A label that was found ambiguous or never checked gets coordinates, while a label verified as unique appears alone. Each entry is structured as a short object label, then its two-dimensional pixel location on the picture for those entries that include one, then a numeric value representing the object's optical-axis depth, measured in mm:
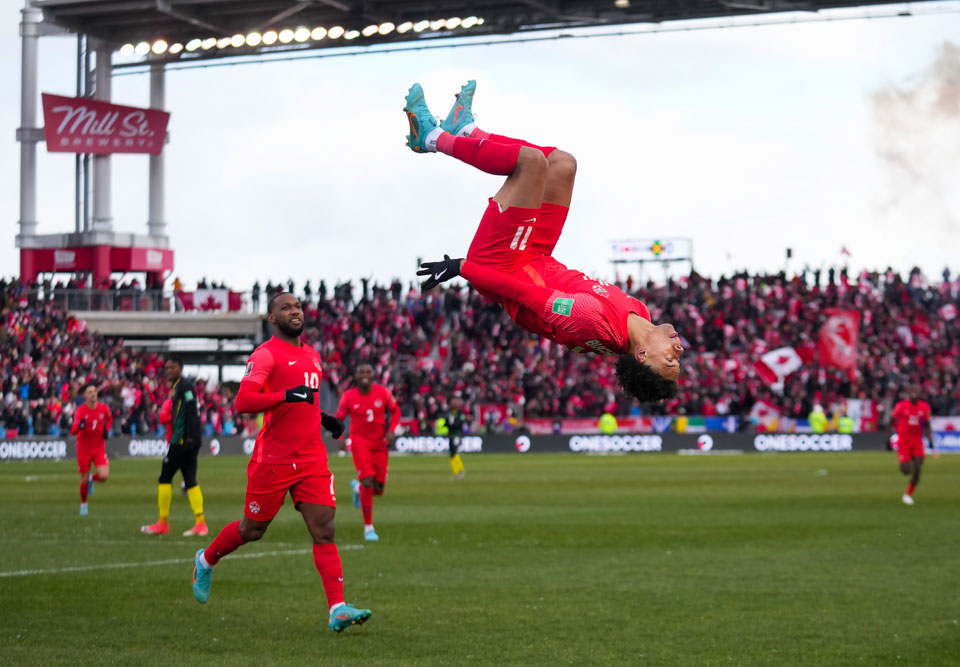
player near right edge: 25000
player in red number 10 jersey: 10526
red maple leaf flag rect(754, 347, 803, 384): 52531
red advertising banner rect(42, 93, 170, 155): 59875
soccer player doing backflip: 8508
